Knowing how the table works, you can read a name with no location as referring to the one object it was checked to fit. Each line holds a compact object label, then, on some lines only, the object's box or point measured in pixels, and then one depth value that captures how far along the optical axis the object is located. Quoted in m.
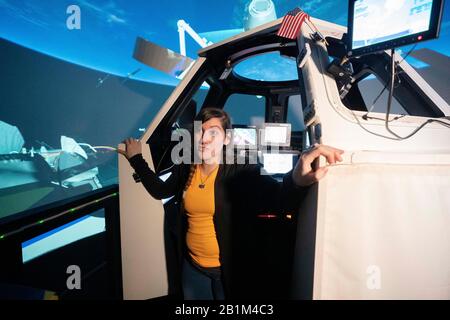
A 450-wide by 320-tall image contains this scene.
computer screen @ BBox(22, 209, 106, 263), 1.00
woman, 1.35
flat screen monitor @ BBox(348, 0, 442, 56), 0.85
